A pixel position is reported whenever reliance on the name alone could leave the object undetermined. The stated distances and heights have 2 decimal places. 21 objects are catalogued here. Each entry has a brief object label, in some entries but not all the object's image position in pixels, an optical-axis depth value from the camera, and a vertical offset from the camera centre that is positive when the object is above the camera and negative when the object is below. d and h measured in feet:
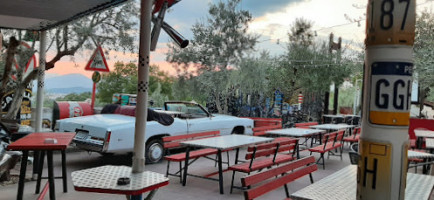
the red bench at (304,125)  39.29 -2.26
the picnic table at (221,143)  20.45 -2.56
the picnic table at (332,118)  57.26 -1.98
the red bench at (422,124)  41.88 -1.58
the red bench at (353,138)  33.53 -2.95
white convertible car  24.50 -2.32
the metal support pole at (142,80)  11.51 +0.49
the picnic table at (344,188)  9.96 -2.42
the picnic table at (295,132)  29.28 -2.37
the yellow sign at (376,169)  4.99 -0.84
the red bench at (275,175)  11.86 -2.76
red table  14.92 -2.22
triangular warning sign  25.63 +2.19
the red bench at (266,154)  20.24 -3.01
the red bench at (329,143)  27.66 -3.10
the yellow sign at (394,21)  4.93 +1.16
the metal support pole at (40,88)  23.00 +0.19
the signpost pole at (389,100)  4.97 +0.11
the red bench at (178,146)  22.58 -3.23
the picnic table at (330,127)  38.00 -2.28
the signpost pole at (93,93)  29.81 +0.00
